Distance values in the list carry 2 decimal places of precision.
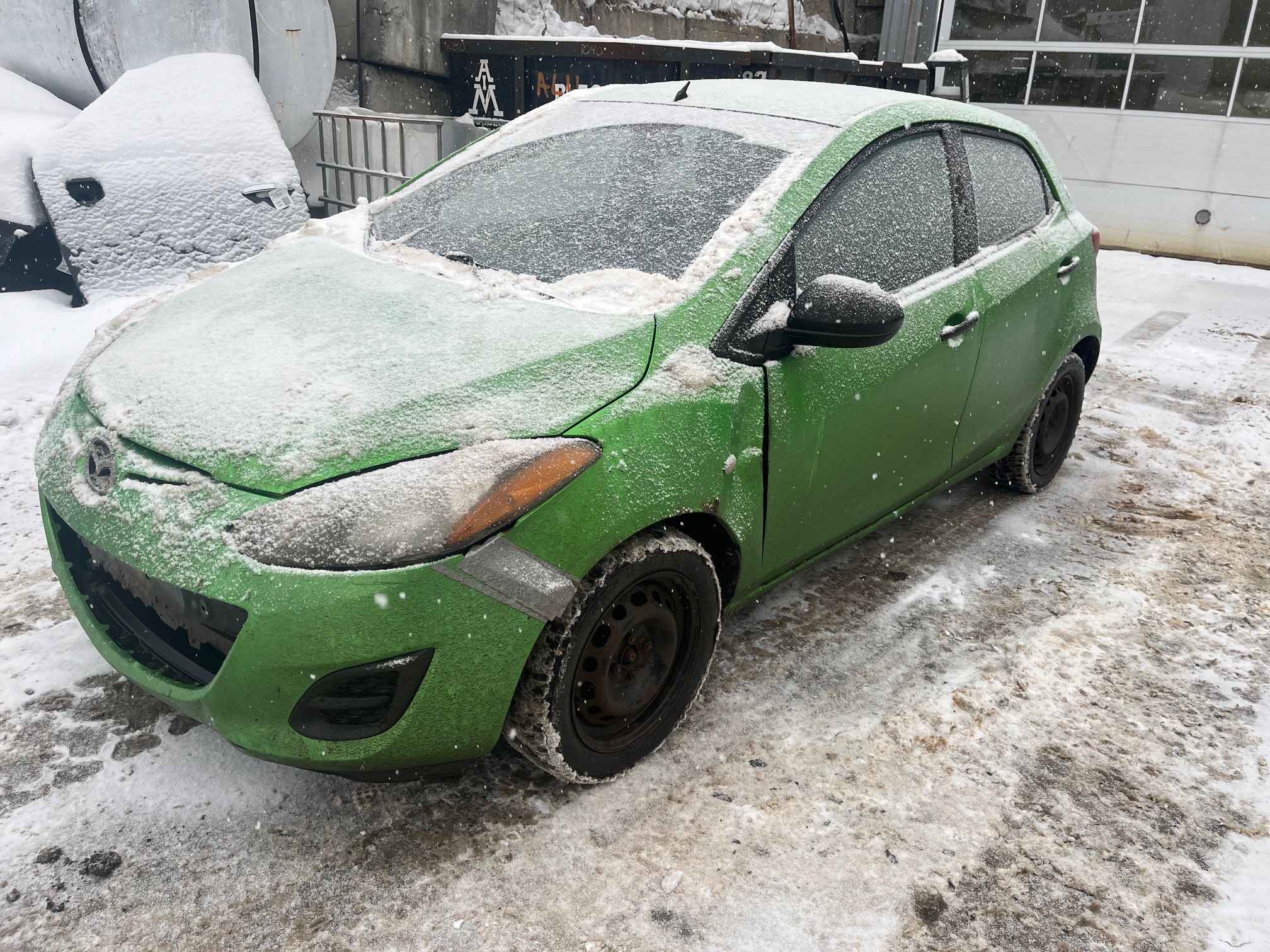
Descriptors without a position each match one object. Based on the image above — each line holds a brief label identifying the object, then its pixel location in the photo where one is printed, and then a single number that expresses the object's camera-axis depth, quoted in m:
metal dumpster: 7.38
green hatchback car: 1.89
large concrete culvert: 6.32
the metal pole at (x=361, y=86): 7.68
